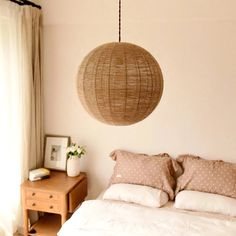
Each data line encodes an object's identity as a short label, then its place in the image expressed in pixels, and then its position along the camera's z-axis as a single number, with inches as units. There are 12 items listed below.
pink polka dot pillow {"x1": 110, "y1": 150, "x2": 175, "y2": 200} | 112.1
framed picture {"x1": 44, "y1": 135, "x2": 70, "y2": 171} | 132.0
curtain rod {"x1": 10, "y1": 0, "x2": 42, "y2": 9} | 113.7
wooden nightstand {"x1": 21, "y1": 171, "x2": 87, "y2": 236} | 112.3
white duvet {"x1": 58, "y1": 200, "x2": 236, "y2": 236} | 84.8
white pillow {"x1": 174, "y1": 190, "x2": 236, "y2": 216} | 98.6
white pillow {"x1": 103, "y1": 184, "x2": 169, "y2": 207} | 104.0
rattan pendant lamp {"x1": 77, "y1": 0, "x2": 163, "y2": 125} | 51.2
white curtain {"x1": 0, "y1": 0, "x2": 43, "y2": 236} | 110.0
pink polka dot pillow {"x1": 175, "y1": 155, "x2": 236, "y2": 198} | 106.0
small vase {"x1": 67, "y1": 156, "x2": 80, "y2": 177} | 124.3
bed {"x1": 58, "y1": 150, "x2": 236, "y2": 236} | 86.8
